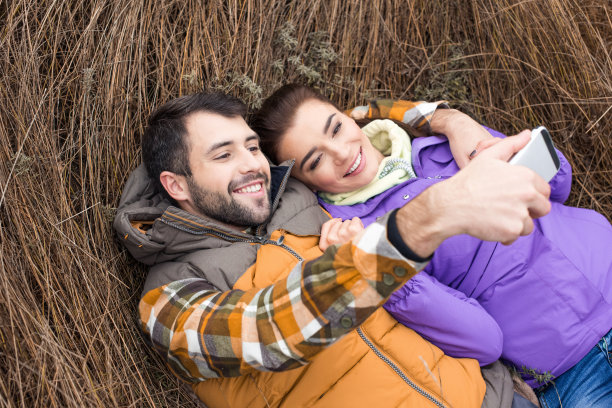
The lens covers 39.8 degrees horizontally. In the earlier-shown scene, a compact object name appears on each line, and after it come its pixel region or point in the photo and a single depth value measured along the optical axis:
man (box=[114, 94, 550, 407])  0.95
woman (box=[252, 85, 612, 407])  1.22
